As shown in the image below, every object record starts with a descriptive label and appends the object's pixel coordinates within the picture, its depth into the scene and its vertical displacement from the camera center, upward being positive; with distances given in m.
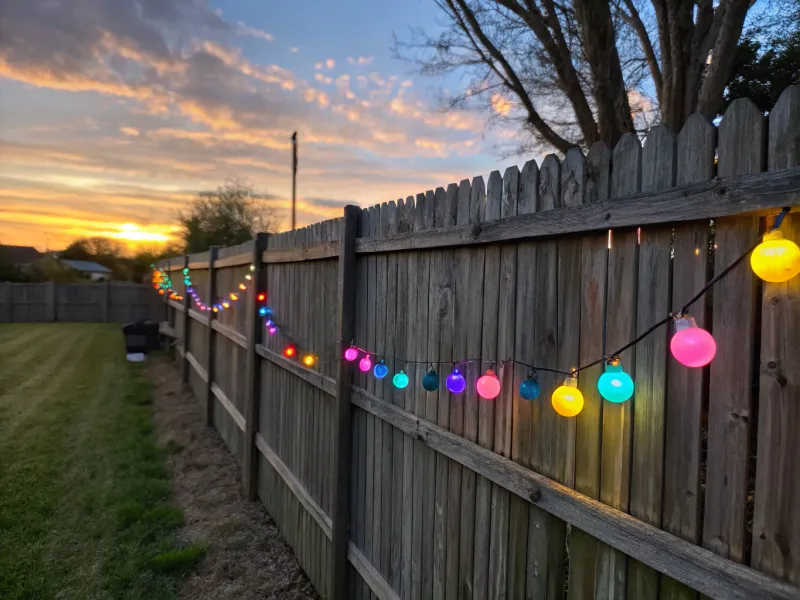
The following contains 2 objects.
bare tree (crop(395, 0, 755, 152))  5.34 +3.04
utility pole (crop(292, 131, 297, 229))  16.88 +4.03
